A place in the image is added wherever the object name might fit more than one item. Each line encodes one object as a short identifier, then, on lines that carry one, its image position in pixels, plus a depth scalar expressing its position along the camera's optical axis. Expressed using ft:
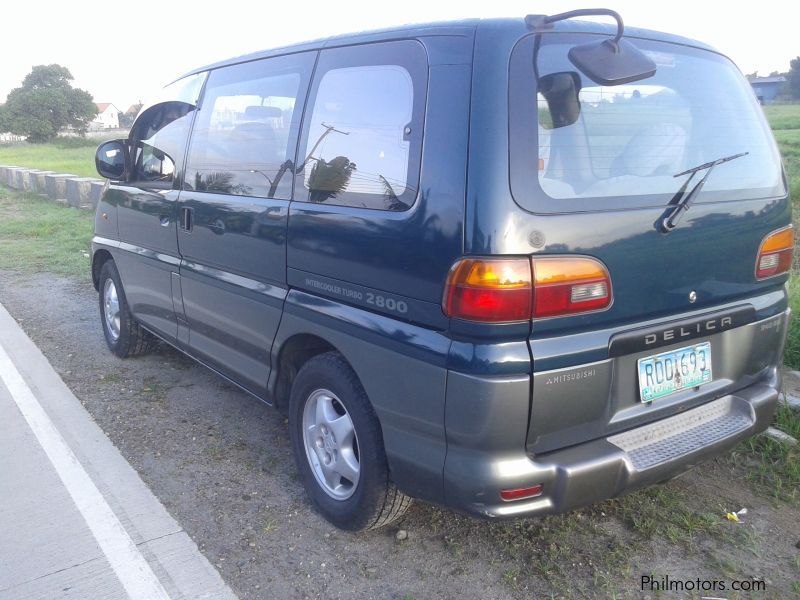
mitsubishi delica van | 7.59
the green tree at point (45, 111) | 177.99
